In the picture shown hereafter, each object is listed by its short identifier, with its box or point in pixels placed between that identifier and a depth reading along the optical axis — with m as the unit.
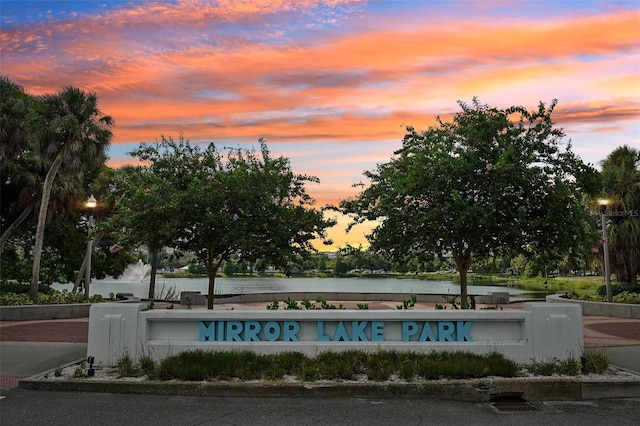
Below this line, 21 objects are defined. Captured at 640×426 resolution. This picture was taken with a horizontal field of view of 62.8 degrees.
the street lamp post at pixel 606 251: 21.28
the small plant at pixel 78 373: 8.92
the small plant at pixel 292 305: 11.45
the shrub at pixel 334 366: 8.59
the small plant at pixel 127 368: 8.91
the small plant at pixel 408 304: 11.56
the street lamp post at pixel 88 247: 22.88
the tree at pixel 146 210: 14.01
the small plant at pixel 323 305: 11.32
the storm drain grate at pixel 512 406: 7.65
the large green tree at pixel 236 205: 14.27
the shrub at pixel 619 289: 24.67
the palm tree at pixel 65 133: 23.16
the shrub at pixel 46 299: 20.66
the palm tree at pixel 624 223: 26.05
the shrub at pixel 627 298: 21.54
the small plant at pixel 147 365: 9.03
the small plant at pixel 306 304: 11.29
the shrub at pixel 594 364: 9.03
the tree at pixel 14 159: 24.53
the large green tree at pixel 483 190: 12.98
